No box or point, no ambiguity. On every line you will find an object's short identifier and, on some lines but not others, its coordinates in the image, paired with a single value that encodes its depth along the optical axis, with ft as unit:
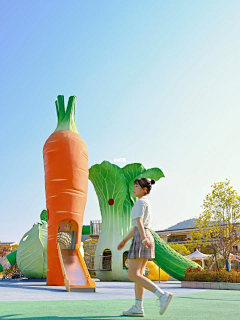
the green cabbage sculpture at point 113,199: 64.44
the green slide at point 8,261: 68.39
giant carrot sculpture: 40.34
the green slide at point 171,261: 53.42
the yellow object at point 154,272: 63.57
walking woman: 13.23
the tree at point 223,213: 64.54
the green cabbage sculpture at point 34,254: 57.93
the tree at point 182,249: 128.46
